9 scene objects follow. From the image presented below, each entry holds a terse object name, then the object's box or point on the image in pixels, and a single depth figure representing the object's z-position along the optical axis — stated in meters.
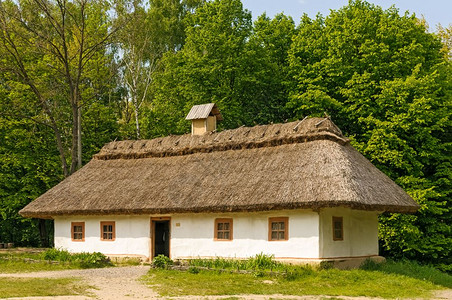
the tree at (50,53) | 31.22
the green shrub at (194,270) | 20.14
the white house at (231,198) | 20.19
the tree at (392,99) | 27.64
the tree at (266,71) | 35.53
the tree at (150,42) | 42.03
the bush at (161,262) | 21.10
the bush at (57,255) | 23.75
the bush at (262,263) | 19.77
